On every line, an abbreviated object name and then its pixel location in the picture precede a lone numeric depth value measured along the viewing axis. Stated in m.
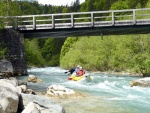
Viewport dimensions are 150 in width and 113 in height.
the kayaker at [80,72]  24.93
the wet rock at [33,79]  22.36
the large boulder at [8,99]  8.28
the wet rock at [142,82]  18.78
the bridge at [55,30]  25.94
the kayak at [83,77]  24.23
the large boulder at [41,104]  8.02
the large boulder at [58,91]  14.56
